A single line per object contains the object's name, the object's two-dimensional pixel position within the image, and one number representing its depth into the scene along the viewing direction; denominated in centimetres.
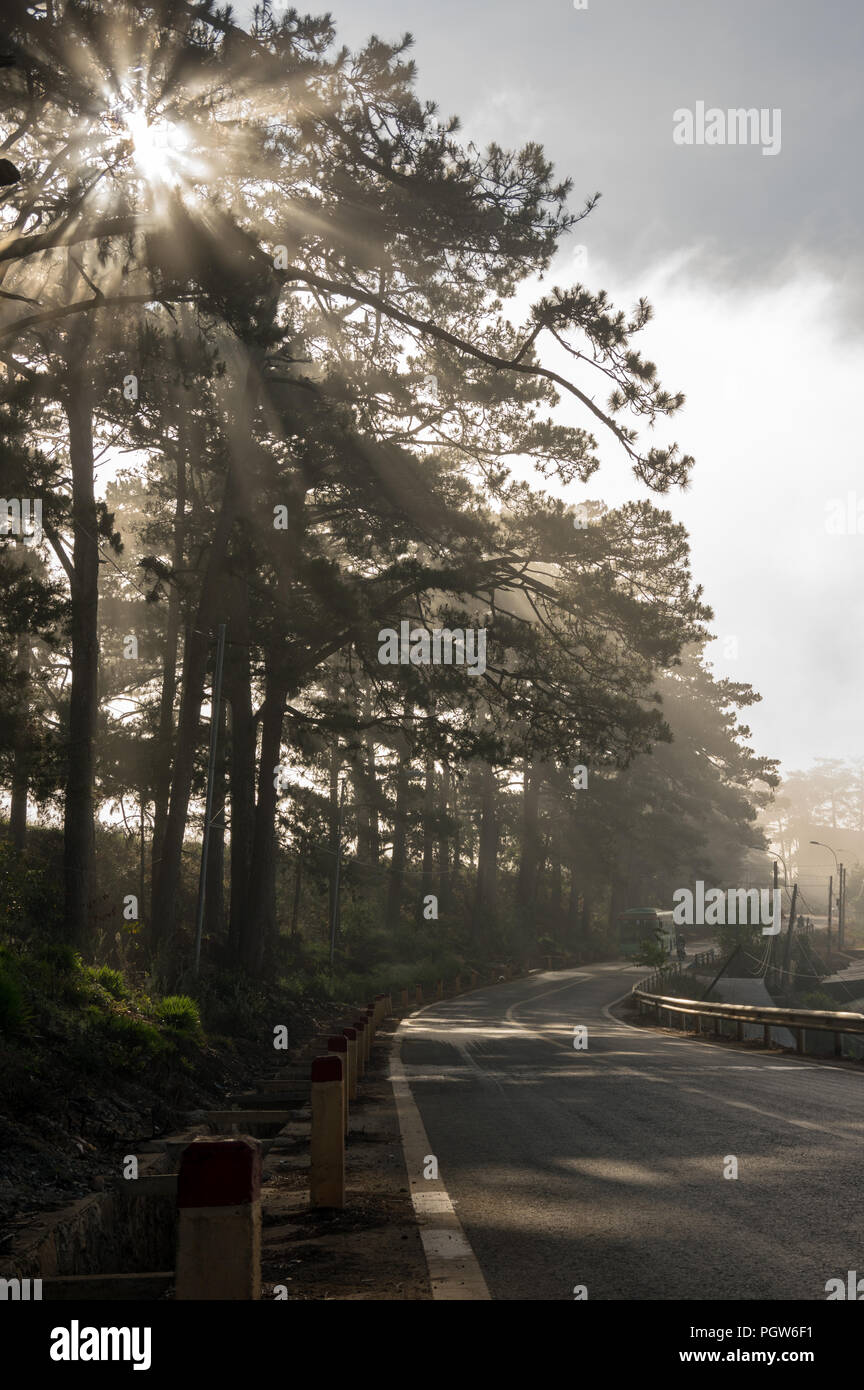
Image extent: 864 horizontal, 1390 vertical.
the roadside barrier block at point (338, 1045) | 992
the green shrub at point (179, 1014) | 1586
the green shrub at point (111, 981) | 1591
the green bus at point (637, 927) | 8000
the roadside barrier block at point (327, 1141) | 692
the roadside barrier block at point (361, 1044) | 1559
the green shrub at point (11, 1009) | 1068
